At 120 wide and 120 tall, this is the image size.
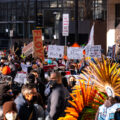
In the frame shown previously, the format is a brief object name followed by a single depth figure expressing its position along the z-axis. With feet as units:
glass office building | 162.68
